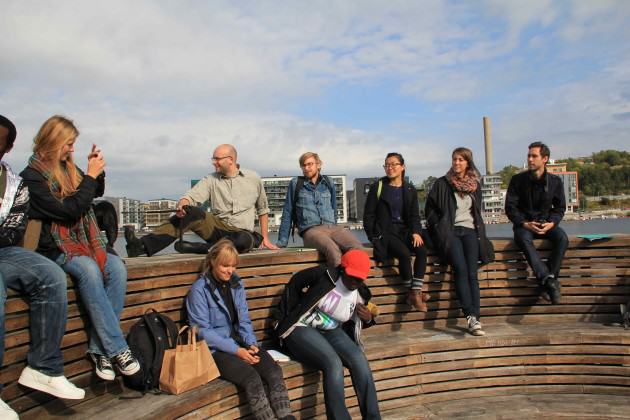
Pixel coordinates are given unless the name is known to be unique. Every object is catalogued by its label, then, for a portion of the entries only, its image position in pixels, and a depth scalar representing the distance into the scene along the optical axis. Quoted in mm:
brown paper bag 3906
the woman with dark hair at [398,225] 6094
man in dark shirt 6289
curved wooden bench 3924
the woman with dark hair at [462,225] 6066
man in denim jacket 6205
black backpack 3916
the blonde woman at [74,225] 3633
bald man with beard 5812
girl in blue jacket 4246
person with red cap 4590
